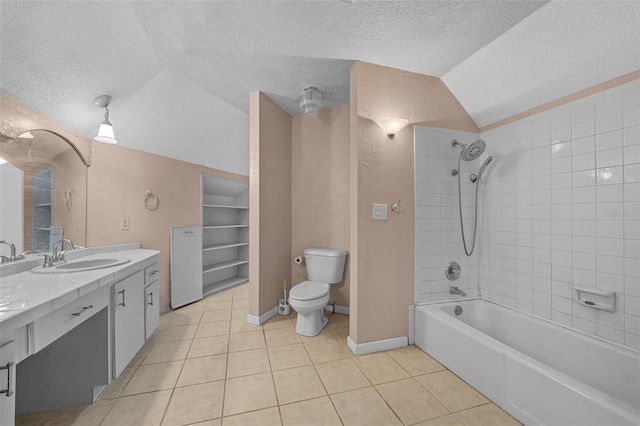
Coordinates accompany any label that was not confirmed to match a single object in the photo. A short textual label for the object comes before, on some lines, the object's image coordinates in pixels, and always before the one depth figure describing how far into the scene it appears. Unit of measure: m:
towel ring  2.48
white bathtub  1.05
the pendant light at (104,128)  1.81
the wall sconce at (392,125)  1.84
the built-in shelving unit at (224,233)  3.38
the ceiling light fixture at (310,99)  2.28
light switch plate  1.88
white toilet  2.05
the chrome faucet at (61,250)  1.60
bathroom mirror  1.38
